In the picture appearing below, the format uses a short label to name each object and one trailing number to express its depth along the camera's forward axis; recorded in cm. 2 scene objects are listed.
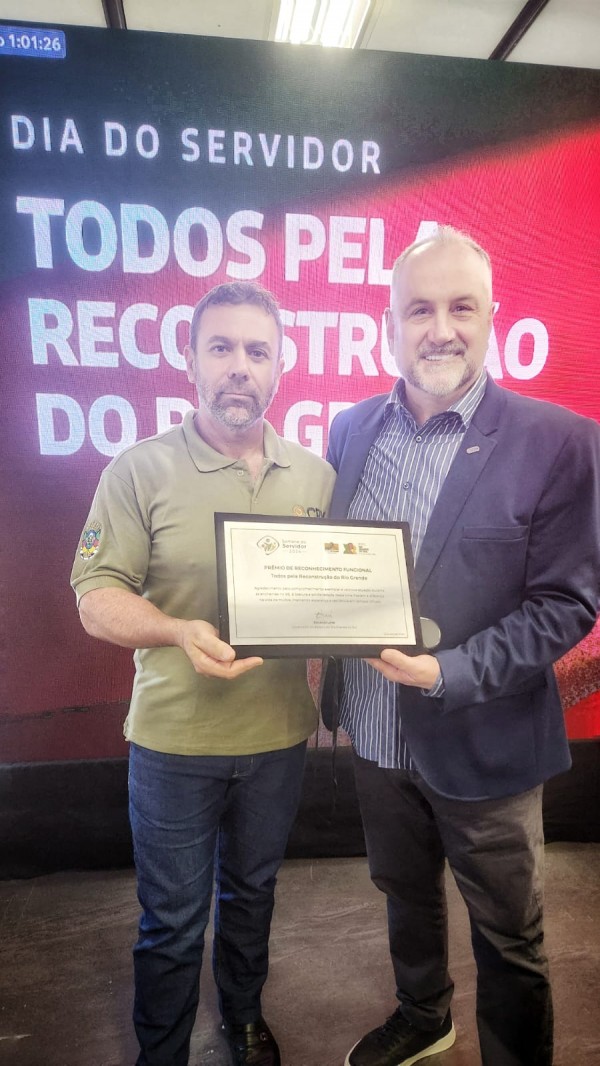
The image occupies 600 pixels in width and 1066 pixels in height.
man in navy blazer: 138
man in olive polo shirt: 146
